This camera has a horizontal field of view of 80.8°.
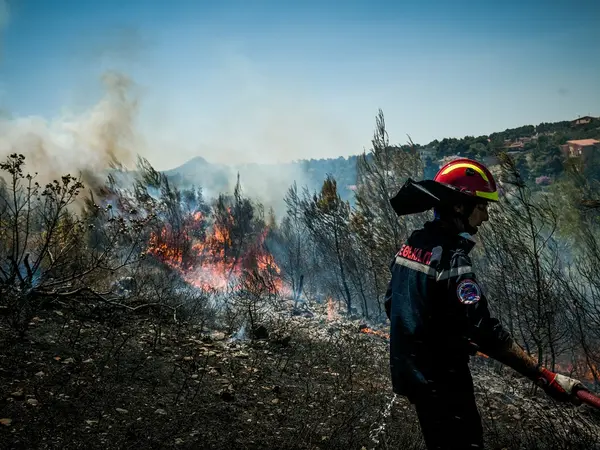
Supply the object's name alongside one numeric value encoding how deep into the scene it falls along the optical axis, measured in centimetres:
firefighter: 213
